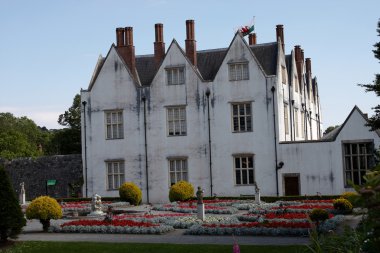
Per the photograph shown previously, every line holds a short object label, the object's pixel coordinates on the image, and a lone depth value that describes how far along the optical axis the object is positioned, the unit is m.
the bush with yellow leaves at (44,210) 23.91
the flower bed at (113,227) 22.51
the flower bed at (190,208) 29.16
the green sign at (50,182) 46.84
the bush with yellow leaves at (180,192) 36.66
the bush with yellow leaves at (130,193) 38.16
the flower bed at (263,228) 20.38
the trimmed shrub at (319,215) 19.50
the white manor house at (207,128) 38.25
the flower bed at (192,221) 23.63
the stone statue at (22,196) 40.72
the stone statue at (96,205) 29.58
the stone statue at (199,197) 25.25
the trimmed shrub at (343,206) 25.94
